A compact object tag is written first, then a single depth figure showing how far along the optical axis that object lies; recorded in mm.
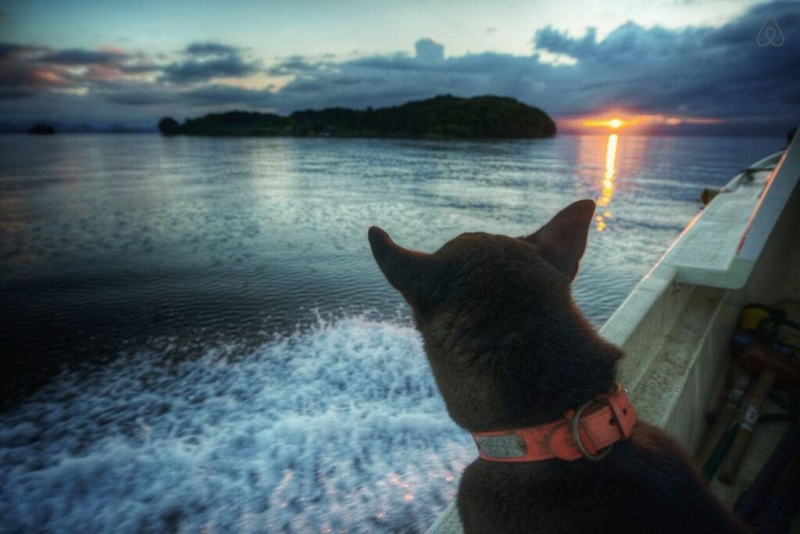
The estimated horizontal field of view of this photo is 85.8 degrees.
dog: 302
